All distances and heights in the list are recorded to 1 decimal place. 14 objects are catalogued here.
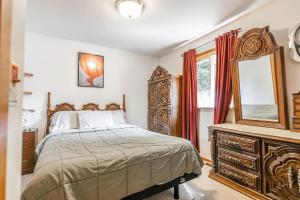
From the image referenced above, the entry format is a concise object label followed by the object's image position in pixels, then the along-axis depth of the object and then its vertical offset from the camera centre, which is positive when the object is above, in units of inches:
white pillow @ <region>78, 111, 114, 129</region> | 121.6 -10.2
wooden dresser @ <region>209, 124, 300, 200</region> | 64.5 -25.1
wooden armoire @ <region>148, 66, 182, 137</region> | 139.8 +2.1
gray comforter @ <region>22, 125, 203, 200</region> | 49.1 -21.4
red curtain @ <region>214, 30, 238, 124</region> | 105.9 +20.3
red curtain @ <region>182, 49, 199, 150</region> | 131.5 +5.7
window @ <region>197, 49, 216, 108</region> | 125.7 +22.2
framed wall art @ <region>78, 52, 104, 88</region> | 142.9 +31.2
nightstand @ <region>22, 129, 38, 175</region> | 105.8 -29.5
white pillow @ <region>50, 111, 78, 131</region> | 117.0 -11.1
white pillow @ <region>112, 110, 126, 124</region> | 138.6 -9.7
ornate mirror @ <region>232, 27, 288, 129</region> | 81.1 +13.1
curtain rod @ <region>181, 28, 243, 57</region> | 123.7 +47.2
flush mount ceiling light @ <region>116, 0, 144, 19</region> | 83.4 +50.7
